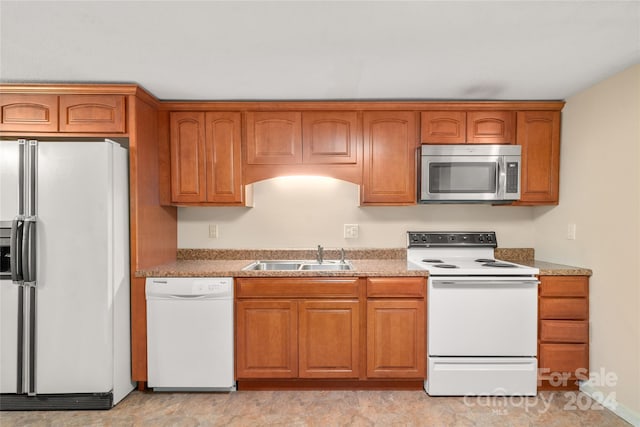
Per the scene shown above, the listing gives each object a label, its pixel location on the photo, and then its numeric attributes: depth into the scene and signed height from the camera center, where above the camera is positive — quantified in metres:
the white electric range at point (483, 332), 2.43 -0.87
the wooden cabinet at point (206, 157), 2.79 +0.40
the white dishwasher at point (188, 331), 2.45 -0.88
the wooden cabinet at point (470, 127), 2.80 +0.66
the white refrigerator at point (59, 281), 2.19 -0.48
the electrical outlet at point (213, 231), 3.13 -0.22
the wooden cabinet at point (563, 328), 2.48 -0.85
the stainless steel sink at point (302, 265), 2.95 -0.50
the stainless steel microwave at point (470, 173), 2.76 +0.29
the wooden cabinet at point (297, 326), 2.50 -0.85
